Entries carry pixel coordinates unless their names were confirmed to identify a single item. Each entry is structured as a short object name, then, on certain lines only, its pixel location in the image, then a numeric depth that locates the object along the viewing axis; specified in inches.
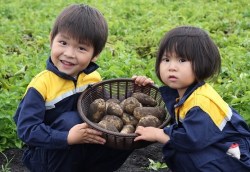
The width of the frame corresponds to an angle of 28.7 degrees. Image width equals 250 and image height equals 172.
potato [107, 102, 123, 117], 127.5
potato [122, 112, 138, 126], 127.0
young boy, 116.5
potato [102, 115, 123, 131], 123.2
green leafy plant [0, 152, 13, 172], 141.6
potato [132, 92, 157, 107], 132.1
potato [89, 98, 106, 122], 126.5
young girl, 111.3
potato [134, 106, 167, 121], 124.7
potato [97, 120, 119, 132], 117.8
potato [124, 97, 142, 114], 128.9
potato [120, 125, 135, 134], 120.2
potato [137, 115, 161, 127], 119.3
